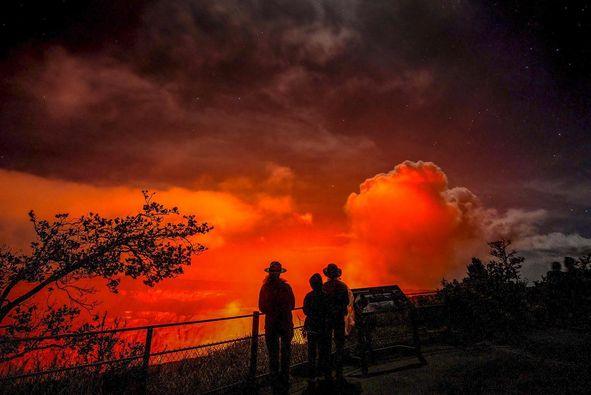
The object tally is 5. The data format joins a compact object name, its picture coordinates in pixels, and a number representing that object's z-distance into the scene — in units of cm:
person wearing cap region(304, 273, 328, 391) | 574
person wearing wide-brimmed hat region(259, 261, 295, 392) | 557
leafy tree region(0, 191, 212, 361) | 909
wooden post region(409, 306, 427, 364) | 703
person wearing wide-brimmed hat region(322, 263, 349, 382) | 593
